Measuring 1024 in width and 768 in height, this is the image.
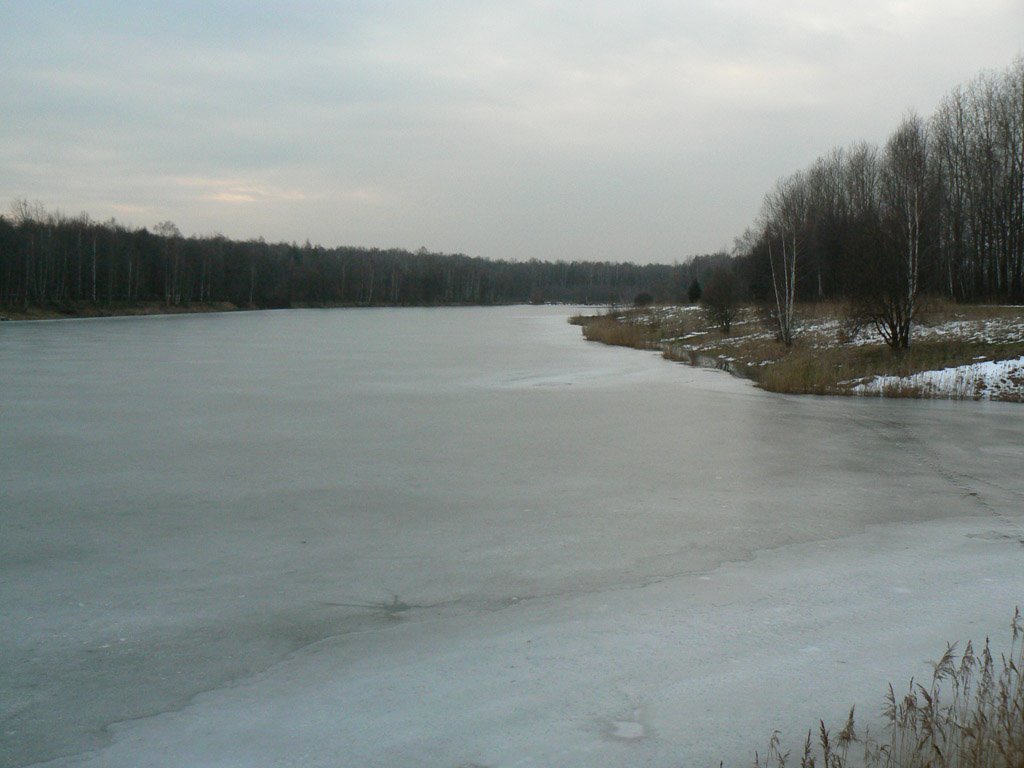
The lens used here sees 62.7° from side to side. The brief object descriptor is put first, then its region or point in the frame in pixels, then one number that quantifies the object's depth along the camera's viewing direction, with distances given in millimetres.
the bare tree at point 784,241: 25016
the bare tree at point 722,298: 31578
